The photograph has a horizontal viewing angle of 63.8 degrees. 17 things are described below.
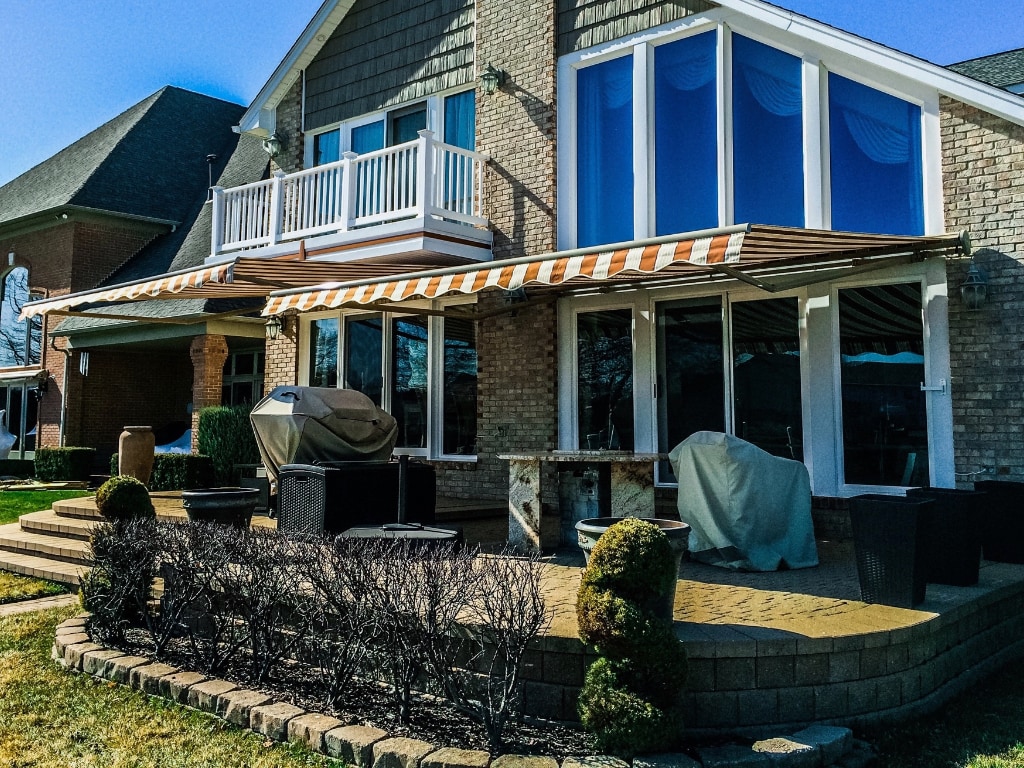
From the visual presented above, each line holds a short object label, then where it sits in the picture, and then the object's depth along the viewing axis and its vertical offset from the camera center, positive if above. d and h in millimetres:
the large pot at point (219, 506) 7961 -611
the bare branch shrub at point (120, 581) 6352 -1086
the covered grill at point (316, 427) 8859 +173
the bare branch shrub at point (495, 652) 4469 -1209
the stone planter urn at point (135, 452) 13203 -146
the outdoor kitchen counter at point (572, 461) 7594 -409
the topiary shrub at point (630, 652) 4148 -1079
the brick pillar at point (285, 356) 14953 +1588
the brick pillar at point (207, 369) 16984 +1539
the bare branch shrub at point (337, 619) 4941 -1095
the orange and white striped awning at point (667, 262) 6918 +1744
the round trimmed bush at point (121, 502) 7410 -534
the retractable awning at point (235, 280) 10445 +2223
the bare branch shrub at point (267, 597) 5453 -1034
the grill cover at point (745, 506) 7371 -571
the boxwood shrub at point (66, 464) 19312 -494
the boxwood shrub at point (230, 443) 15516 -2
